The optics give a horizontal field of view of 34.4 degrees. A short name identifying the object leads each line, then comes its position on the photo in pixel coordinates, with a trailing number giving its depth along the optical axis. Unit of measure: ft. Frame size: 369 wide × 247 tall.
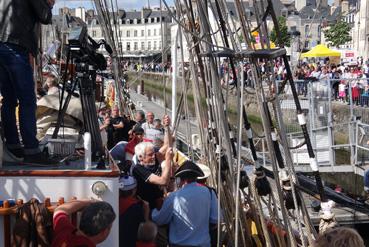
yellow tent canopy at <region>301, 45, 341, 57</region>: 85.76
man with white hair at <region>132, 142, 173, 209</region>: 15.93
